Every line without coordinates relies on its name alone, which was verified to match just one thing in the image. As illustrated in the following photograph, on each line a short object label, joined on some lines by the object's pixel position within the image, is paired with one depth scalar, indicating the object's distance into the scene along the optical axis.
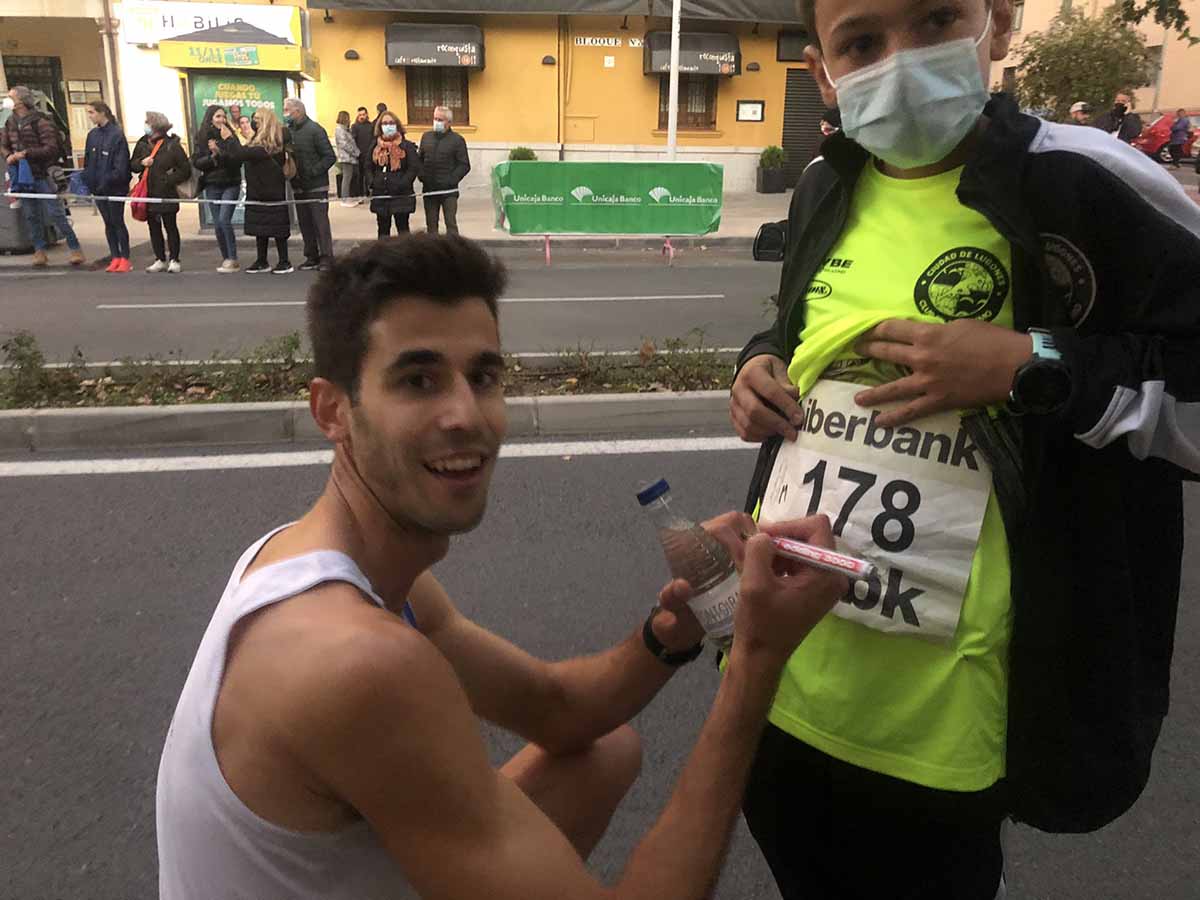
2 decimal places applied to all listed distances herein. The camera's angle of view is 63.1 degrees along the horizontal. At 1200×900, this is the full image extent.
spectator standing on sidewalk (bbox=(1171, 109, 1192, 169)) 25.38
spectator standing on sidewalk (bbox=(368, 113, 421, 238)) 12.96
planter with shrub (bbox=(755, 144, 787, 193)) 22.39
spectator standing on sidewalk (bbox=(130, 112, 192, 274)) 11.59
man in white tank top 1.21
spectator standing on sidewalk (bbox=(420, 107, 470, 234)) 13.42
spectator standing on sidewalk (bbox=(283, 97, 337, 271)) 11.98
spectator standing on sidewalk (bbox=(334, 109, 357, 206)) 17.77
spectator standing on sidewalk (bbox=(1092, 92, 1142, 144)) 12.48
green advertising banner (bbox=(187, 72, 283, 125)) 14.40
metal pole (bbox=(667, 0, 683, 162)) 17.55
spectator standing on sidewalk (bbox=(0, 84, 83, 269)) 12.02
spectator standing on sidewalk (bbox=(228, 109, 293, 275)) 11.18
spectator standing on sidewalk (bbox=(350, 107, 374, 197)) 16.13
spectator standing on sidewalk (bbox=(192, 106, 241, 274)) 11.33
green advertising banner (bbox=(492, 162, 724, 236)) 13.15
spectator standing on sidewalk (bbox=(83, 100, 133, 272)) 11.90
